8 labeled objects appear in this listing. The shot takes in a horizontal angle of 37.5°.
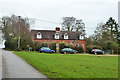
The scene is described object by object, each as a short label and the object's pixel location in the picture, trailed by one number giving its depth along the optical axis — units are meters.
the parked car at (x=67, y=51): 40.47
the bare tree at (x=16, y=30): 47.19
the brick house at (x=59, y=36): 55.22
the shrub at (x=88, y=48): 45.69
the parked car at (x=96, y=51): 41.41
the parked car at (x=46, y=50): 39.38
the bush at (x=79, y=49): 45.45
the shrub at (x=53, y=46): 44.03
